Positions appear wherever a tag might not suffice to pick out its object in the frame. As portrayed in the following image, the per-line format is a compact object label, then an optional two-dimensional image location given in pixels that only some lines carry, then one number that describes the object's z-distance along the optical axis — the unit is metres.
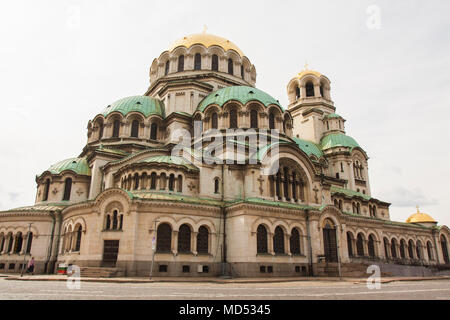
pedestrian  27.50
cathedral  25.41
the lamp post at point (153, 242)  22.28
